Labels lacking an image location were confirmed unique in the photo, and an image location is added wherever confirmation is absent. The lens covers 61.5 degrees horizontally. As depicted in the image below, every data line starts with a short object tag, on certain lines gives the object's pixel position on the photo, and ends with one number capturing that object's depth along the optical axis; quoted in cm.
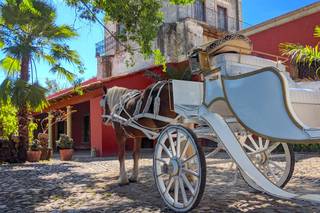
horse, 424
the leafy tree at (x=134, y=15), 525
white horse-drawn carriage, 258
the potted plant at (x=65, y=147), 1072
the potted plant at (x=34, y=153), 1019
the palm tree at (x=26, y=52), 951
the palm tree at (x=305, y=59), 547
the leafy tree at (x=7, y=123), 1060
